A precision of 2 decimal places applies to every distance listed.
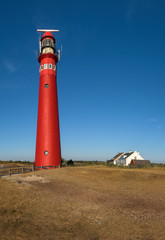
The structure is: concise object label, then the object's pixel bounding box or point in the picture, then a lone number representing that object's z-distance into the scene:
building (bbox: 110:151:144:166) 53.75
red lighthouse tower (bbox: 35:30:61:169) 25.00
